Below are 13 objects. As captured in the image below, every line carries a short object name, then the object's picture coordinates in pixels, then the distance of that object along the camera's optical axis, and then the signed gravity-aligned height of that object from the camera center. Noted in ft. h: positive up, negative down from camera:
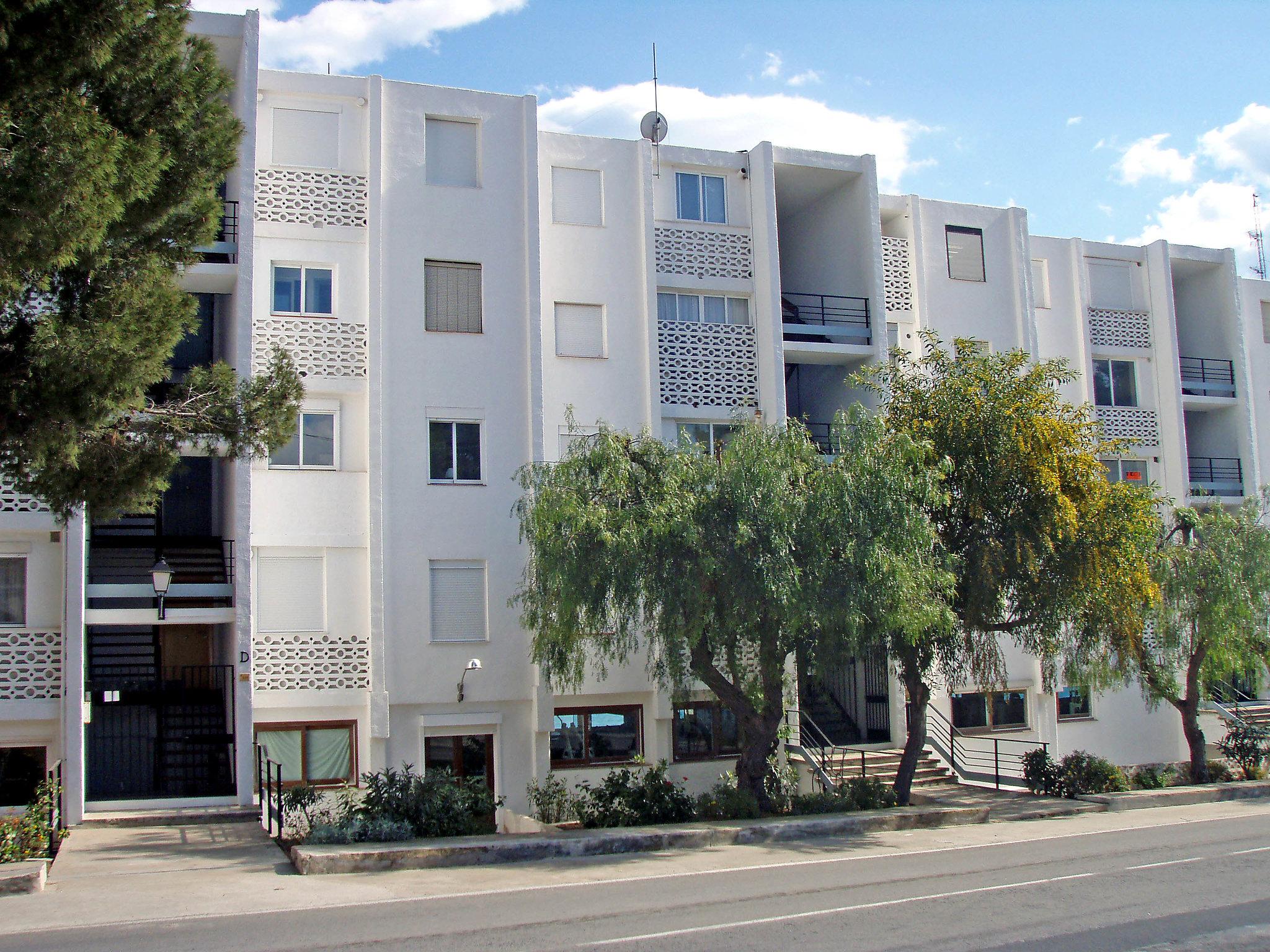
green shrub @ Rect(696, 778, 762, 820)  62.69 -9.14
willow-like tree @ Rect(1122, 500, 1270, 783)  78.43 +0.01
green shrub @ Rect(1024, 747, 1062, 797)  76.84 -9.89
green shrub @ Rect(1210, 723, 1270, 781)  84.33 -9.60
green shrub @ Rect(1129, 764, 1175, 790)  78.48 -10.66
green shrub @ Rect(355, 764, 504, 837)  54.90 -7.47
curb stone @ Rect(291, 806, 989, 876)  48.42 -9.09
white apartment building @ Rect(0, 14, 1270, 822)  68.33 +13.38
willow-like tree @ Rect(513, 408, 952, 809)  58.08 +3.76
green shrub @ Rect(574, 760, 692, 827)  61.77 -8.72
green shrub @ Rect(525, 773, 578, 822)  67.72 -9.33
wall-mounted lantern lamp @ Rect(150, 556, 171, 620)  63.10 +3.75
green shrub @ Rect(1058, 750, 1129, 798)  75.77 -9.98
